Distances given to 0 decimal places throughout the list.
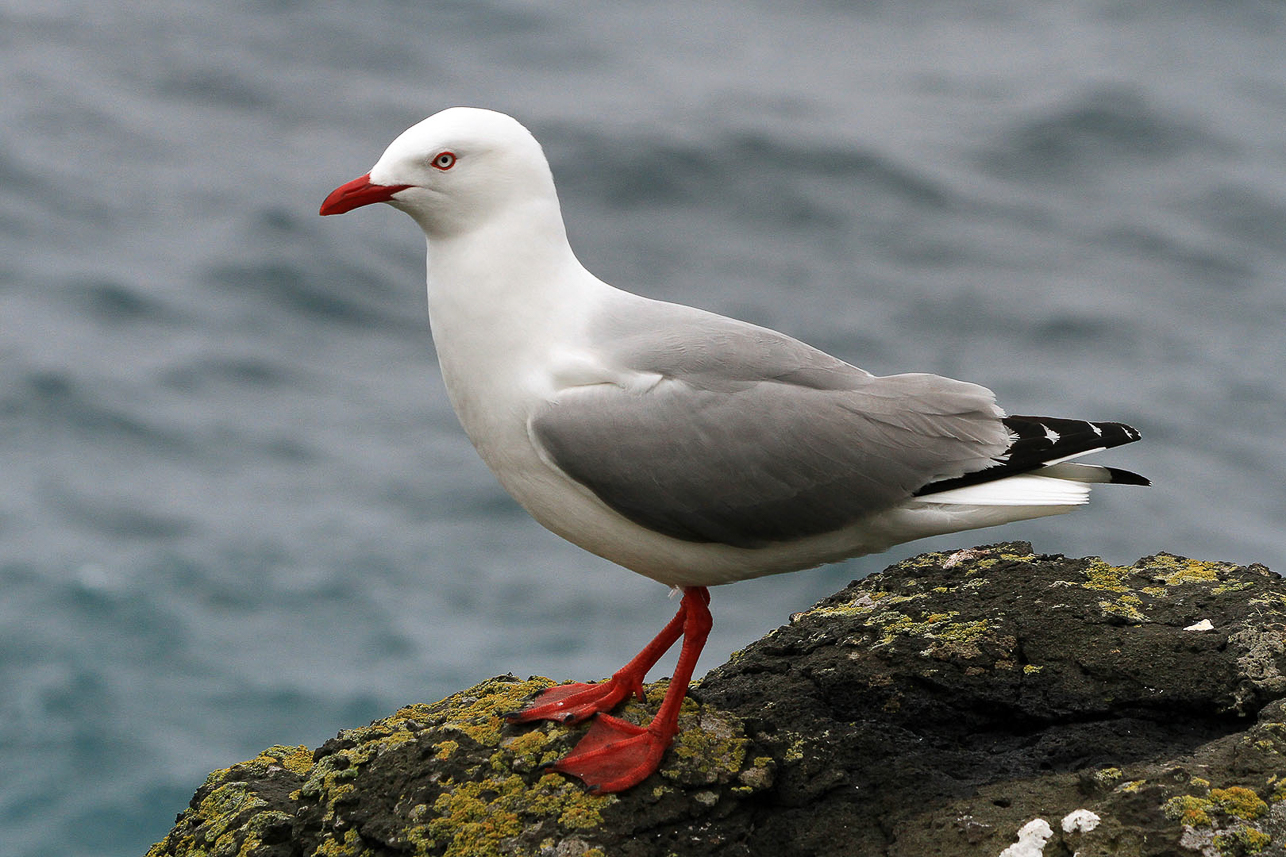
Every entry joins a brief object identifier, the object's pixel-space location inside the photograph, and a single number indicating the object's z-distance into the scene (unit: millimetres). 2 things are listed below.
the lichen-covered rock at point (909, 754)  8141
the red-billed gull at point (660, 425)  9383
